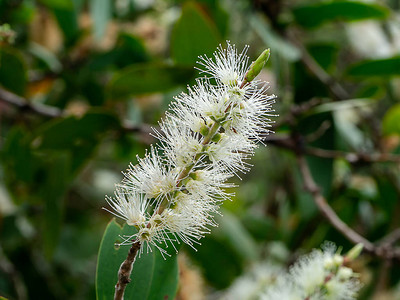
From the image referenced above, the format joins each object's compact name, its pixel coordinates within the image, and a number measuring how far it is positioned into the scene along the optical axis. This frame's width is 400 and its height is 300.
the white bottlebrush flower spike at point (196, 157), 0.38
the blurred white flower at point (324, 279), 0.44
